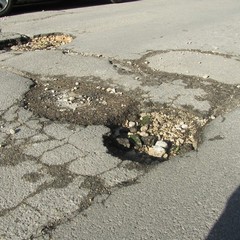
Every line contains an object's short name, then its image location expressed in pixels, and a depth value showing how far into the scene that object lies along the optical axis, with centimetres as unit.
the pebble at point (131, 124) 390
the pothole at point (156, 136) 344
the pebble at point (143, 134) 374
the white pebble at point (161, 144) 351
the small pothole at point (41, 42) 658
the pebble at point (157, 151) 342
